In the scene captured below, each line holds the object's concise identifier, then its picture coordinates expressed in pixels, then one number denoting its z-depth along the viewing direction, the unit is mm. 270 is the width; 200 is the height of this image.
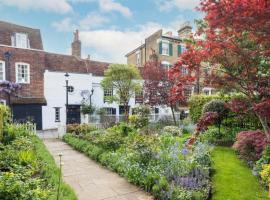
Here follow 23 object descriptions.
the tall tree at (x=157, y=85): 19594
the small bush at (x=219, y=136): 10188
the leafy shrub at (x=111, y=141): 9195
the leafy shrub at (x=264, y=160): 6190
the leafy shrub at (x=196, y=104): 15185
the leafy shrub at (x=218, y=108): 11164
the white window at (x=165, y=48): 30062
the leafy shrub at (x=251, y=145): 7191
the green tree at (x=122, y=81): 18781
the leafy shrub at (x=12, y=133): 10249
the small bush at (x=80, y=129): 14759
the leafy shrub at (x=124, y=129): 11673
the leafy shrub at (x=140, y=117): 15367
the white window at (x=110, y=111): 24844
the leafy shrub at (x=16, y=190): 3717
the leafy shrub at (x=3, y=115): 9945
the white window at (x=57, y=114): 22459
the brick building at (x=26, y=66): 20688
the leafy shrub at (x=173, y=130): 13653
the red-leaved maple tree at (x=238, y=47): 5048
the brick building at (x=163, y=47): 29562
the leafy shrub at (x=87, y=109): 21641
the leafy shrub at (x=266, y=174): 5114
